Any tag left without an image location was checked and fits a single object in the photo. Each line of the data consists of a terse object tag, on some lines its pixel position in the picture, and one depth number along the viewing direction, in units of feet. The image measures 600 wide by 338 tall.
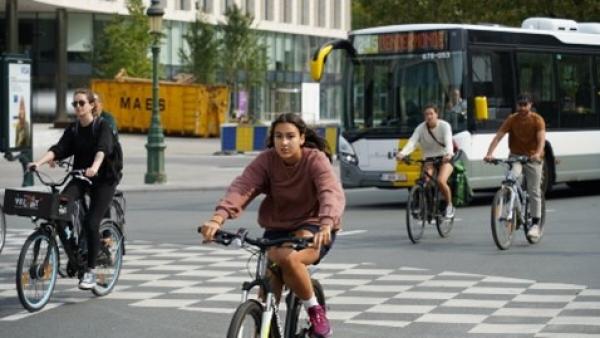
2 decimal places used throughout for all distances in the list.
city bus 78.54
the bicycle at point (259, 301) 24.18
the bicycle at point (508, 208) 55.36
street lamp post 105.19
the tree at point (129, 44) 234.17
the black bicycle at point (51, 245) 38.91
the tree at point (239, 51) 262.67
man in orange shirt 56.39
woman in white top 60.49
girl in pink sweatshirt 25.59
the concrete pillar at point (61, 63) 252.21
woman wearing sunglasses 40.88
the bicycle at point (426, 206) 59.06
